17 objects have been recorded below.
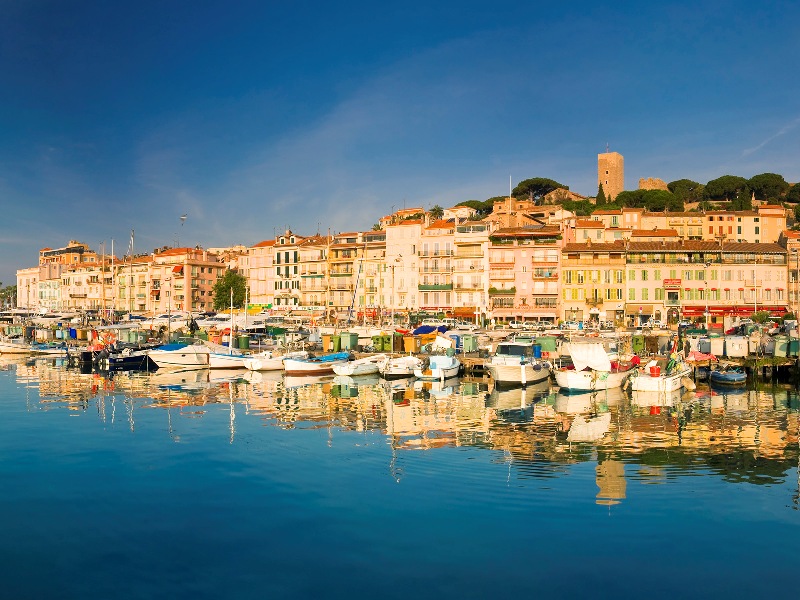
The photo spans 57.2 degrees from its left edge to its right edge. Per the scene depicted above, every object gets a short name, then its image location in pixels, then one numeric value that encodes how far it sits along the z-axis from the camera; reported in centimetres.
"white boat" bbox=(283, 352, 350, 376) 5141
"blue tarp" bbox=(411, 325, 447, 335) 6417
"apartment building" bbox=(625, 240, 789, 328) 8506
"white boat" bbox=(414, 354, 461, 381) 4784
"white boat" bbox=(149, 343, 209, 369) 5678
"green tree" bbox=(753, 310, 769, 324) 7838
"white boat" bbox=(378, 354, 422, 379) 5006
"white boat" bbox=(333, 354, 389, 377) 5009
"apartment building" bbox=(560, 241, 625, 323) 8656
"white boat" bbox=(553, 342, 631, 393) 4178
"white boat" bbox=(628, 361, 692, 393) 4172
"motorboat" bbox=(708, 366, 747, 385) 4462
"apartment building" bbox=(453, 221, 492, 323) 9169
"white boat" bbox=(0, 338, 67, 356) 7319
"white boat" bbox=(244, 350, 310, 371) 5425
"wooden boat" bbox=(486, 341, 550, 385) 4459
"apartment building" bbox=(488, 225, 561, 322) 8856
